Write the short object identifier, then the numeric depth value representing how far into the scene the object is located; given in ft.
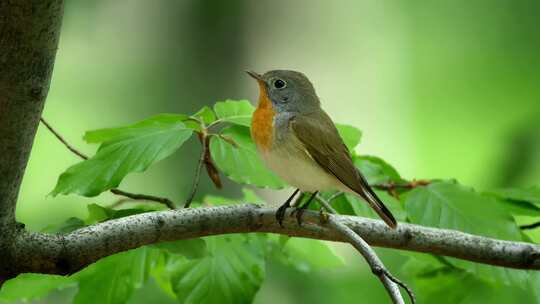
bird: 19.52
